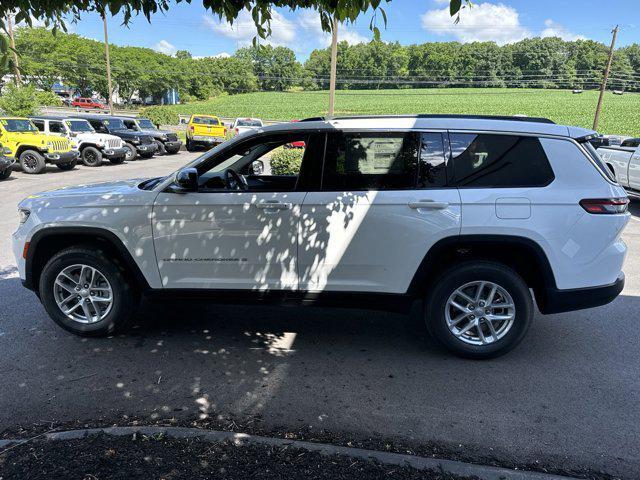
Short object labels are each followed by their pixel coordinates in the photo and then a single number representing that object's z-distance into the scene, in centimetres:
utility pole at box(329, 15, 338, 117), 2031
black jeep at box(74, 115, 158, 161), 2159
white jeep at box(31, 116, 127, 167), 1872
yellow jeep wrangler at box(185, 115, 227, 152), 2709
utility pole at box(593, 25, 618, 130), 3456
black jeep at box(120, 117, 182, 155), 2350
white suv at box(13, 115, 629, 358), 365
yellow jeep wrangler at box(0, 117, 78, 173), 1571
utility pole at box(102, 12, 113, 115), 3305
